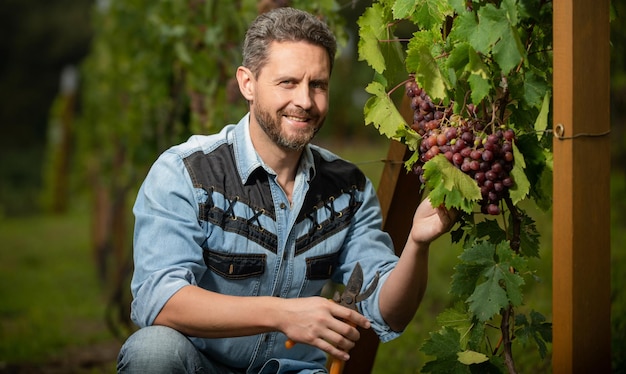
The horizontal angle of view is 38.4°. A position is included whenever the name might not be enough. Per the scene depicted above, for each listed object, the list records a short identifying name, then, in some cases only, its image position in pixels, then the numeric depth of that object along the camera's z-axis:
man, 2.32
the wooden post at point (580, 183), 1.92
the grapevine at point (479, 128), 2.07
